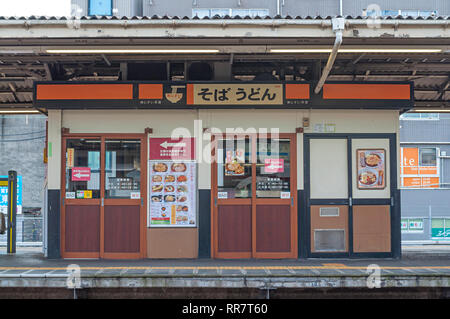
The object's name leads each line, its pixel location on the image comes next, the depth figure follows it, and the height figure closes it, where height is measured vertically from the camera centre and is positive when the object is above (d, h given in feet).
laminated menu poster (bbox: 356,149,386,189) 28.99 +0.81
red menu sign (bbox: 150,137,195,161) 28.94 +2.02
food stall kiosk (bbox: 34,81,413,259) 28.43 +0.83
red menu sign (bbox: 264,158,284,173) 28.91 +1.05
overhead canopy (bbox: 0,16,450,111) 22.81 +7.11
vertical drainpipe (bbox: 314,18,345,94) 22.57 +7.01
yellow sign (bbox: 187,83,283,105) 28.32 +5.26
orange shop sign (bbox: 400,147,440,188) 73.92 +1.43
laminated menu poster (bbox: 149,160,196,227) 28.78 -0.65
